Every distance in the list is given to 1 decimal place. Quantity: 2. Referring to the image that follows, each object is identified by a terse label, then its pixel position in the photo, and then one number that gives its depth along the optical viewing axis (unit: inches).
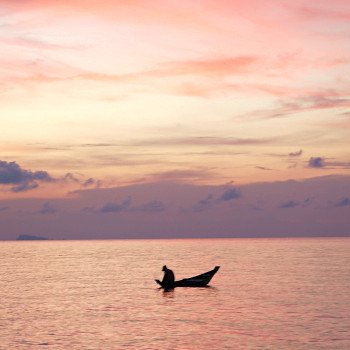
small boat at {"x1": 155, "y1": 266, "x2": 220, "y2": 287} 3208.7
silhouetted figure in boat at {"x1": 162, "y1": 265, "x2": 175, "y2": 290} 3026.6
